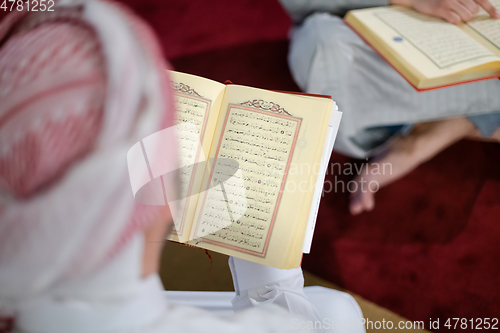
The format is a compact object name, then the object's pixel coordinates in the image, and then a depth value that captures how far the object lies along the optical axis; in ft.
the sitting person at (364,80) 2.80
